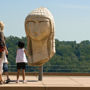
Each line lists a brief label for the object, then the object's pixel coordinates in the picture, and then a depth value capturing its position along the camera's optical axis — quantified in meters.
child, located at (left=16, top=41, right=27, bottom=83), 13.85
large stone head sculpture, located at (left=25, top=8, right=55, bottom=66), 14.24
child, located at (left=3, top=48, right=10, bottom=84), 13.69
